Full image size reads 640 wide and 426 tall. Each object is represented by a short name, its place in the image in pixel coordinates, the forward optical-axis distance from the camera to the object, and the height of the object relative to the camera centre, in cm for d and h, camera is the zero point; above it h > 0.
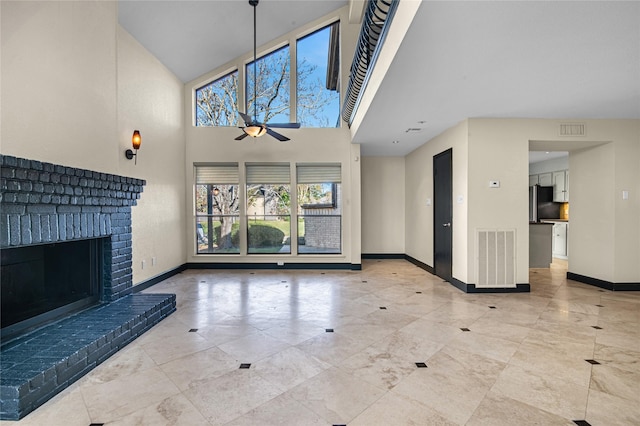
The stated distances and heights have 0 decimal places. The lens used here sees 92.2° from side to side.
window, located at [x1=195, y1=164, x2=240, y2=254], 686 +0
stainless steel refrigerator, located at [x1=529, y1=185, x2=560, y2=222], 847 +7
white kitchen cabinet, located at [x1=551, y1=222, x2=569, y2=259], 761 -82
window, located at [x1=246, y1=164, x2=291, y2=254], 686 +12
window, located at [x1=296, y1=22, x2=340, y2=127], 676 +286
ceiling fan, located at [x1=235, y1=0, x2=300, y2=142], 439 +121
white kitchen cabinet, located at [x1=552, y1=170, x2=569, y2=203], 769 +55
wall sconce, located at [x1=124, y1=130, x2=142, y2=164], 455 +100
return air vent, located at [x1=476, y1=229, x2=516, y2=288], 481 -79
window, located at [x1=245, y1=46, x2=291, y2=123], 677 +274
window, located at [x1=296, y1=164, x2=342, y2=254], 688 +3
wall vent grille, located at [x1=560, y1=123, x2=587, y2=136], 484 +123
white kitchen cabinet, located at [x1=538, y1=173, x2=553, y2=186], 825 +77
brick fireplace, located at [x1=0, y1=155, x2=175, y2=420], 213 -82
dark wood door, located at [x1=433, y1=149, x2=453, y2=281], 545 -11
